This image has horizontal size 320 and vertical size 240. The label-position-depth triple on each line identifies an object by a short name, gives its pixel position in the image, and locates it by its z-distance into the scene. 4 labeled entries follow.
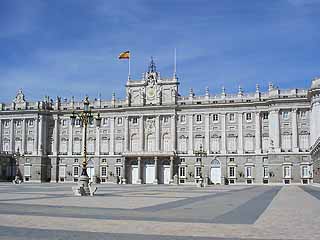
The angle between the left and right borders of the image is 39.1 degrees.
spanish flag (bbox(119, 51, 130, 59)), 91.54
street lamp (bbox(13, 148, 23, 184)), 100.88
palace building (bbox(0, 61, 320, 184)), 88.25
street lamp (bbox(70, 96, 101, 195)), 35.88
